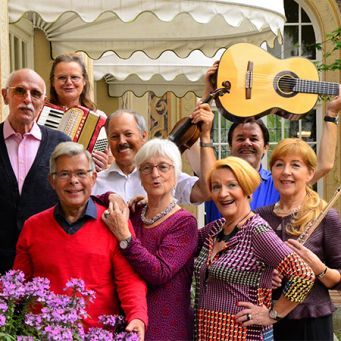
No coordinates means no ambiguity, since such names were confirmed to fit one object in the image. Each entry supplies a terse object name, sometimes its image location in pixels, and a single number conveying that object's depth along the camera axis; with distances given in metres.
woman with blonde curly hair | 3.96
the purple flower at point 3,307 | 3.16
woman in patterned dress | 3.62
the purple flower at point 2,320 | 3.08
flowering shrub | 3.17
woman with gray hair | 3.67
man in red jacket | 3.62
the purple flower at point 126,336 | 3.37
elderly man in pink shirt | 4.11
